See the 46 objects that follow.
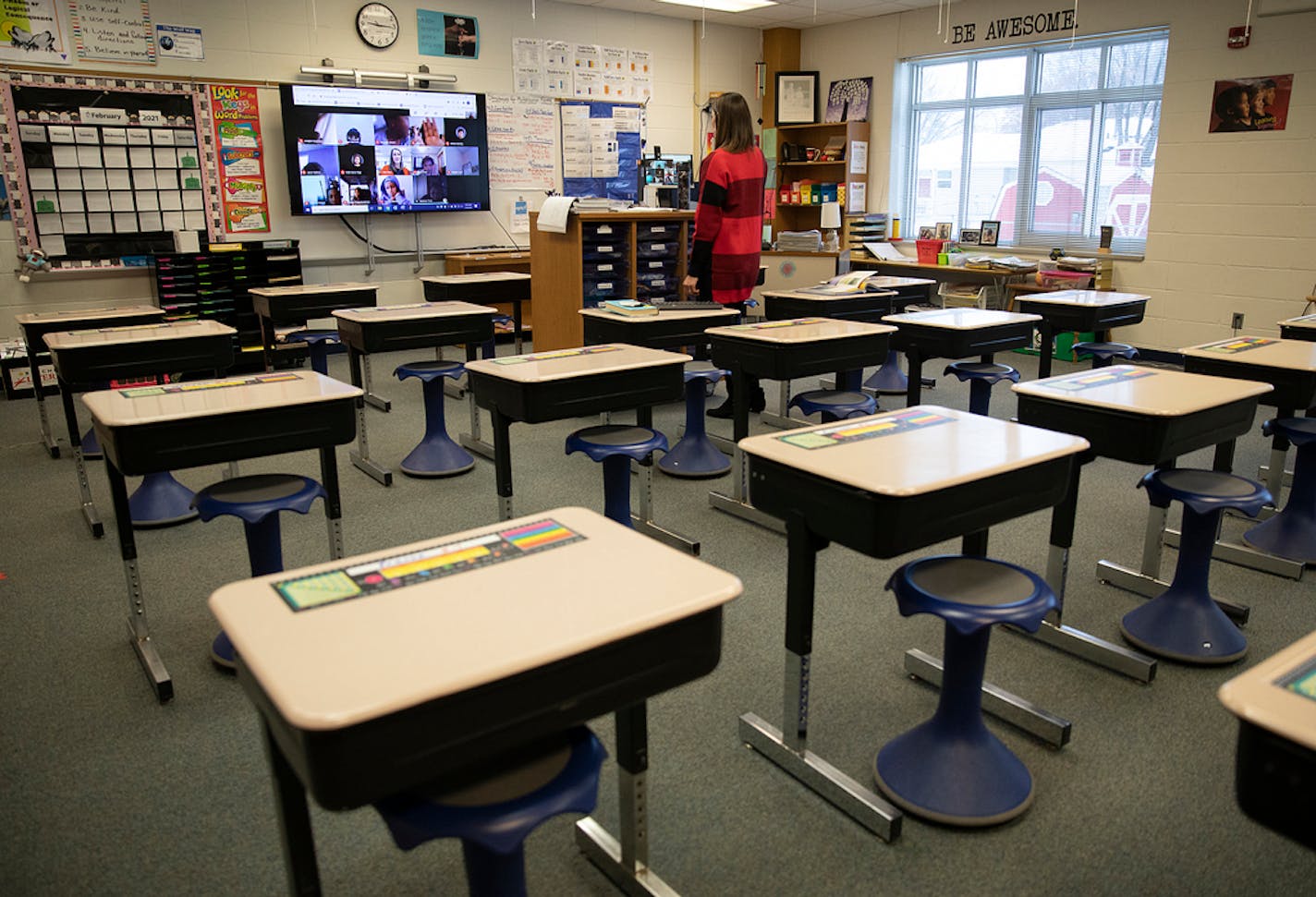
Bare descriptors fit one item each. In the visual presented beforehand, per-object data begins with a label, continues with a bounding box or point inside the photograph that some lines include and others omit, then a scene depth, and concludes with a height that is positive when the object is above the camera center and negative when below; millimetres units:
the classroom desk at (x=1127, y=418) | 2422 -534
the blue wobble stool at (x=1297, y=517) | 3314 -1091
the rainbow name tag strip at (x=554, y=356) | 3064 -440
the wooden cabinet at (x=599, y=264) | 5500 -226
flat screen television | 6676 +592
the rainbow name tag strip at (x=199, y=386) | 2678 -466
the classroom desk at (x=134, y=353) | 3451 -466
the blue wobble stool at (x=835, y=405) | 3822 -742
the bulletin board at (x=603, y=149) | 8148 +703
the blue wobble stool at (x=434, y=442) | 4480 -1052
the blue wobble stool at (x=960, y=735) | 1933 -1144
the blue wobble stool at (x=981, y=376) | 4508 -742
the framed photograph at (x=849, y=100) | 8609 +1179
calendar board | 5867 +424
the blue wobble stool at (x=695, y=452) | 4352 -1087
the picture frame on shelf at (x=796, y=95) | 8922 +1250
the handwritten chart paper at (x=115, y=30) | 5895 +1290
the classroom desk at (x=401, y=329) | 4195 -467
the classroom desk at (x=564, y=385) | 2836 -505
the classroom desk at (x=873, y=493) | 1803 -547
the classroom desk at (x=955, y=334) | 4086 -498
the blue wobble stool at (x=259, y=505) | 2553 -760
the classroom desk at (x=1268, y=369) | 3035 -494
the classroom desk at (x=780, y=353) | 3525 -499
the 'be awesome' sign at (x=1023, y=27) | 7125 +1567
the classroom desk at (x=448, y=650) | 1096 -540
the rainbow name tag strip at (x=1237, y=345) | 3278 -449
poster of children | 6004 +775
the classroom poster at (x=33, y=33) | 5684 +1225
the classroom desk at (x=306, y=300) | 5094 -399
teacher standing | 4637 +63
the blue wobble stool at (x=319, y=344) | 5219 -650
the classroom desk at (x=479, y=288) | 5488 -358
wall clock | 6848 +1510
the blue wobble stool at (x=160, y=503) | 3787 -1126
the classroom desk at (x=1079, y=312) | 4805 -468
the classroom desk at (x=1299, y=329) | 4049 -472
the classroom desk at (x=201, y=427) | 2367 -519
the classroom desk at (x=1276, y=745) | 1025 -592
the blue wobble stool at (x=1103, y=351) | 4793 -660
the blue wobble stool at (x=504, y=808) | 1213 -777
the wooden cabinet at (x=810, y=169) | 8617 +540
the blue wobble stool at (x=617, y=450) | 3062 -737
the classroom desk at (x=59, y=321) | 4391 -433
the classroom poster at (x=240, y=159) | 6457 +500
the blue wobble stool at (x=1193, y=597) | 2627 -1102
